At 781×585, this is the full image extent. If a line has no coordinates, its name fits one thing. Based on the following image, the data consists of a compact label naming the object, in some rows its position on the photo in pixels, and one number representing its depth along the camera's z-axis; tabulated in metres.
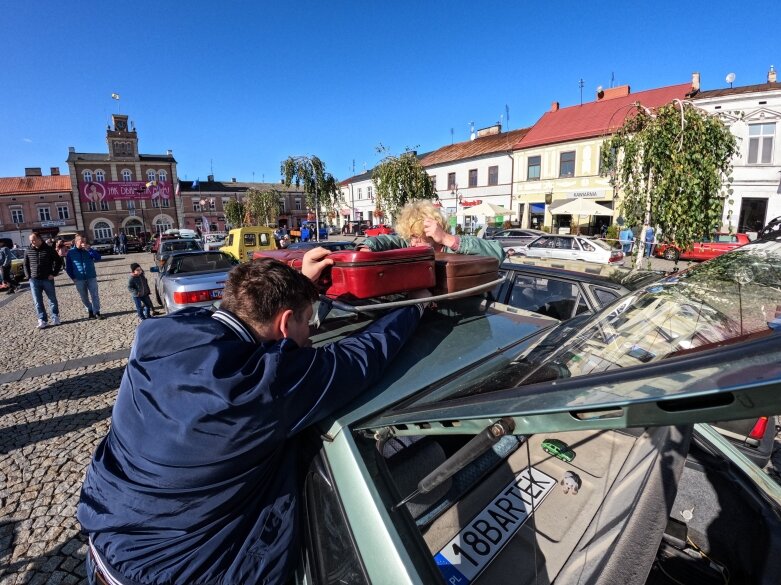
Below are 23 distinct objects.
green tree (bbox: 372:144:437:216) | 17.64
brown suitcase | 1.95
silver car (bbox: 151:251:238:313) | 6.88
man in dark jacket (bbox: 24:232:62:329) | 8.01
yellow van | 15.68
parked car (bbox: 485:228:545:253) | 18.20
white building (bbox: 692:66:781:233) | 18.83
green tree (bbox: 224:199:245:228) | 44.97
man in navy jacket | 1.05
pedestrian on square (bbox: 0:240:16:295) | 14.38
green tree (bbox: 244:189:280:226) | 39.41
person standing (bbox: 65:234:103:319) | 8.44
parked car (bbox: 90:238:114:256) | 33.45
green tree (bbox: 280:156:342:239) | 24.16
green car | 0.68
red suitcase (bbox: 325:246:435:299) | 1.68
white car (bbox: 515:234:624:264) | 13.47
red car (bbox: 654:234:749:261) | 15.36
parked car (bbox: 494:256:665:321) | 4.04
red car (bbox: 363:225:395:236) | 30.32
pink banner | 48.91
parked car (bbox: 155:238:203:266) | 16.88
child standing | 7.84
